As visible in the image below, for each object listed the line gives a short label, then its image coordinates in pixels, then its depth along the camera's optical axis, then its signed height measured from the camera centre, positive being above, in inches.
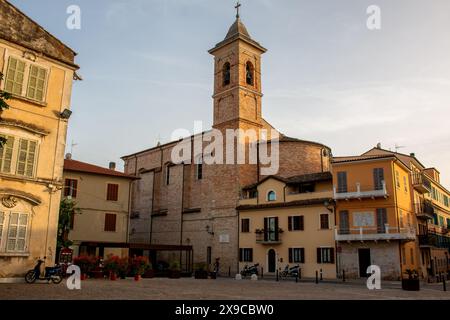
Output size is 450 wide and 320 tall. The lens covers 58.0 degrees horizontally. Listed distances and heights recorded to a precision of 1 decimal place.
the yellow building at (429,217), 1295.5 +138.0
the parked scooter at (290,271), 1219.6 -50.7
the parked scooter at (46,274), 674.2 -38.3
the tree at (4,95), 444.8 +170.4
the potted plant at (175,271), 1127.8 -49.8
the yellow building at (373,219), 1097.4 +100.3
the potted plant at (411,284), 825.5 -57.0
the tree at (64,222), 924.6 +68.8
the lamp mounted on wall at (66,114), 763.9 +253.6
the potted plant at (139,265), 984.9 -30.1
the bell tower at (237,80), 1565.0 +680.5
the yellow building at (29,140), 675.4 +191.3
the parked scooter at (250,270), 1311.0 -53.1
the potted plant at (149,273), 1056.5 -52.3
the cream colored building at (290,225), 1205.7 +90.7
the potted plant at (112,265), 937.5 -29.8
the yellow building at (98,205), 1179.3 +138.0
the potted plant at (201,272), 1155.3 -52.7
